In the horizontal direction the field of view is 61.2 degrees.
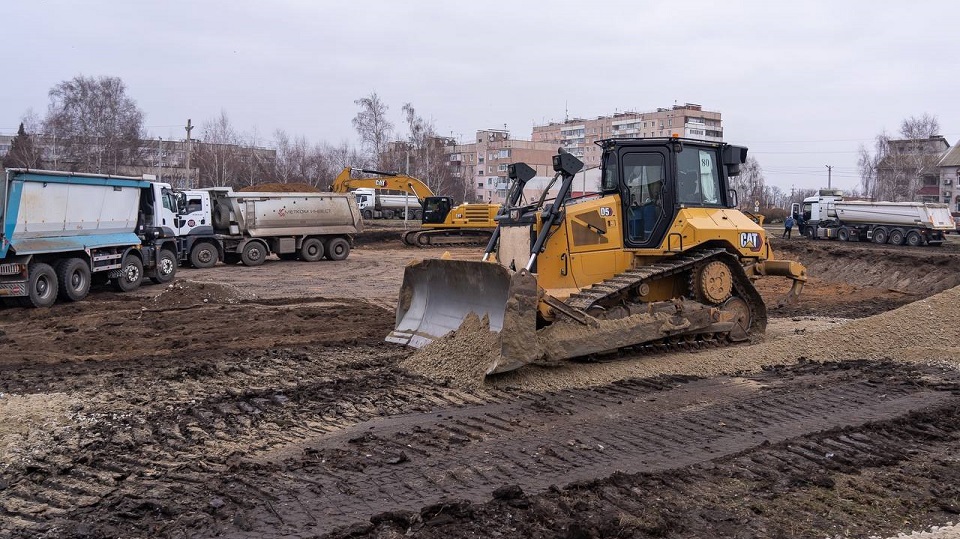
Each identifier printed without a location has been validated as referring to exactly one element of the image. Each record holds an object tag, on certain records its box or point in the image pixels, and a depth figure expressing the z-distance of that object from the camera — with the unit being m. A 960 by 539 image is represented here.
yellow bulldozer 9.10
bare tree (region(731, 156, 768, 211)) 77.06
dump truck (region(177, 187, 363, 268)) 24.16
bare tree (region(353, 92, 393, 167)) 60.12
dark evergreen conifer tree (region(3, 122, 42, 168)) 52.97
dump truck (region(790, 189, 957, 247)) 36.94
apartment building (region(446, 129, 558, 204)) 92.69
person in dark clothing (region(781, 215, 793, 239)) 44.67
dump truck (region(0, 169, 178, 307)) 14.77
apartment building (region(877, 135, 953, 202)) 71.50
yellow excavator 33.78
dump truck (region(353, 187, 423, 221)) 50.66
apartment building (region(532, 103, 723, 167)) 89.70
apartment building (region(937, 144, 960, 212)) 70.38
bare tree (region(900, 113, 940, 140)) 77.06
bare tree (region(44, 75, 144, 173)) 54.59
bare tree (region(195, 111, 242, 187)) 58.25
